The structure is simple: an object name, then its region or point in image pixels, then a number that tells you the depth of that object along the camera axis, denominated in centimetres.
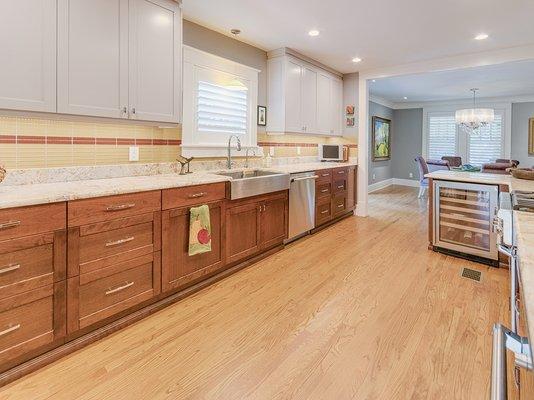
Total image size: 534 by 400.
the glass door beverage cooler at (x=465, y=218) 335
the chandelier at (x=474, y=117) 623
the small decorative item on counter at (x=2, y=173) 187
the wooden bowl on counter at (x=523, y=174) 294
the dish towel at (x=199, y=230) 253
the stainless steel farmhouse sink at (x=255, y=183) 292
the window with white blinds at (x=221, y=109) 347
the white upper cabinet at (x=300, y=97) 427
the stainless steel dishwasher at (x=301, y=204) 386
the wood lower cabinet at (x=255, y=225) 298
